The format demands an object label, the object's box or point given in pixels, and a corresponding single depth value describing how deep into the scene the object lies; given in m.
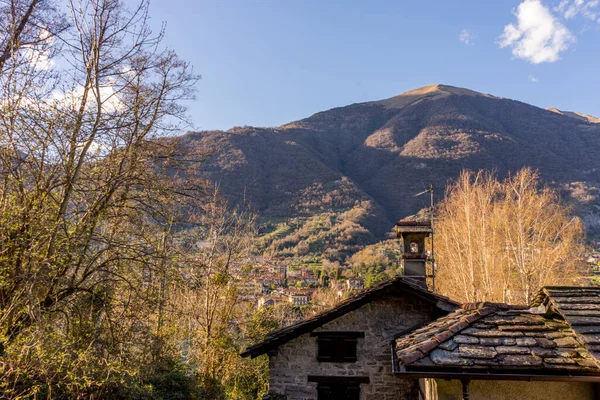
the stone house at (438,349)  4.95
